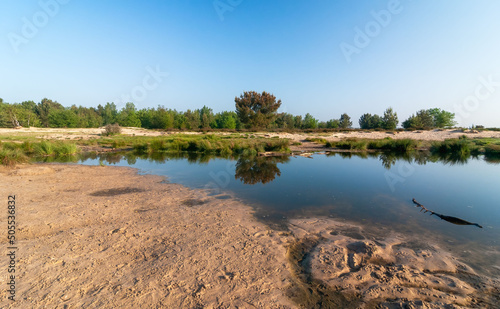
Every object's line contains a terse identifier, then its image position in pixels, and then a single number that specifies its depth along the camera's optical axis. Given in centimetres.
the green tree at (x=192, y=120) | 6762
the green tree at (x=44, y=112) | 7012
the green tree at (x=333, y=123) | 7244
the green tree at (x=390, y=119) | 5309
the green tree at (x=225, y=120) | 7050
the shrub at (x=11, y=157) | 1289
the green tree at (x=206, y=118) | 7228
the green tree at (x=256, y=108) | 5800
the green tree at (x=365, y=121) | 6470
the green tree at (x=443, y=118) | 5833
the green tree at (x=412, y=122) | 4970
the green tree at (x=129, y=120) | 7181
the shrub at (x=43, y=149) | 1928
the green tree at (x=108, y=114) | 8378
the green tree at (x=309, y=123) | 7232
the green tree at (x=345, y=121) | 7300
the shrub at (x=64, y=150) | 2023
